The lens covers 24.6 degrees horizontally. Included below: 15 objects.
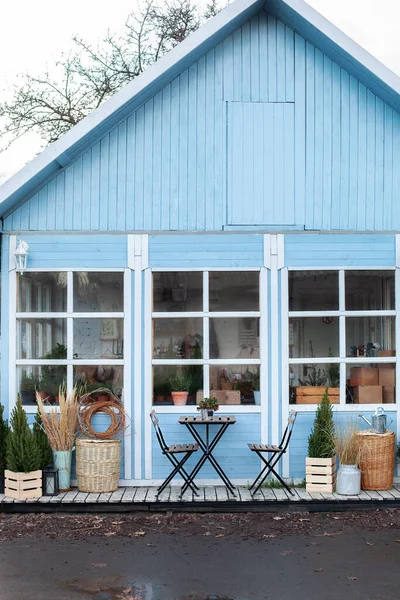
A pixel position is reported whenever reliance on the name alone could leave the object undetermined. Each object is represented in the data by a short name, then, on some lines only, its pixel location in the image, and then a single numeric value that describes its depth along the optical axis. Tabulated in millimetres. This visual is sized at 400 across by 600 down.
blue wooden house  10109
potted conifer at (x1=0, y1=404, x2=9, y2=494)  9719
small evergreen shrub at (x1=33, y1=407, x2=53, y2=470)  9617
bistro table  9555
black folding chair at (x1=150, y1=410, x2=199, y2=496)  9383
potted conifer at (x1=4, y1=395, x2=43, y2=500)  9359
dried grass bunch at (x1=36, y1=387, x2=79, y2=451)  9727
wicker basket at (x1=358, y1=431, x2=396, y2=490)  9648
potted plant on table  9695
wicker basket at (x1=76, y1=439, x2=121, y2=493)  9609
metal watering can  9734
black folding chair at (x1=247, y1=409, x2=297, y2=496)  9391
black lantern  9453
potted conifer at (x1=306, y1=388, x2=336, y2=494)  9602
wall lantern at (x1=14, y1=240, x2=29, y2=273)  9961
